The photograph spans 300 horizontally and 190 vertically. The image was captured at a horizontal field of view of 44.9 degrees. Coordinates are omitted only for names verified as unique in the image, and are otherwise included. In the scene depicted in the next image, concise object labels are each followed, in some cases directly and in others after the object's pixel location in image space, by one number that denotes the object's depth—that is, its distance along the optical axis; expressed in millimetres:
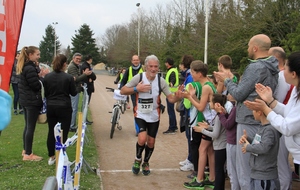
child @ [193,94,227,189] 5086
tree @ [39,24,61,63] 97250
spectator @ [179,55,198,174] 6539
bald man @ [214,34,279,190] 4211
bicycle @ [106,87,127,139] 9195
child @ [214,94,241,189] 4789
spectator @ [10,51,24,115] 12523
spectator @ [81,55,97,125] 10078
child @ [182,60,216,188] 5512
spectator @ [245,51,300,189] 3412
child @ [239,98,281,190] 4012
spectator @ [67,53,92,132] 9556
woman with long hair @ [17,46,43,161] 6441
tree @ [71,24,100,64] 77938
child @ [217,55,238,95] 5051
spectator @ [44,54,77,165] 6387
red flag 2373
